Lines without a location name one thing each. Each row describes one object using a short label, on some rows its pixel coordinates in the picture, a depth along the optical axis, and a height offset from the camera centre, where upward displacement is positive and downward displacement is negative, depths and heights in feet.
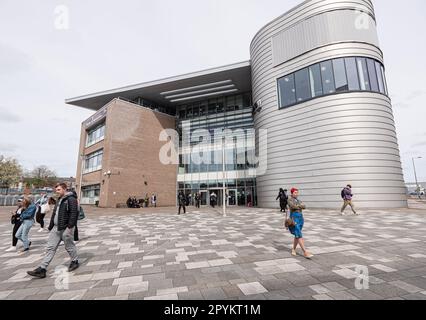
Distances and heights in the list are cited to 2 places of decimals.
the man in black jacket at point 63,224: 15.64 -1.83
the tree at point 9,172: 163.84 +19.72
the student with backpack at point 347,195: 44.55 -0.19
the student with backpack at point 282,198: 52.57 -0.72
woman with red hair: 18.31 -1.74
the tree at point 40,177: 213.05 +21.62
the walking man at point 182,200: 58.65 -0.97
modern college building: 58.03 +23.31
